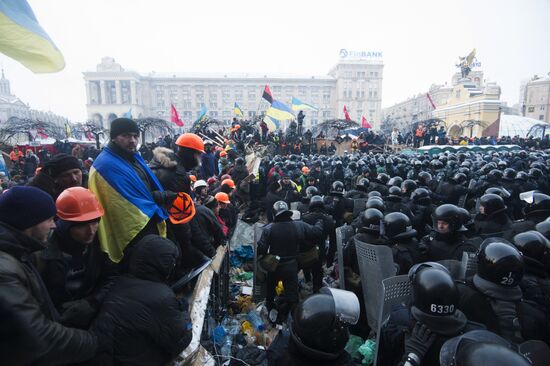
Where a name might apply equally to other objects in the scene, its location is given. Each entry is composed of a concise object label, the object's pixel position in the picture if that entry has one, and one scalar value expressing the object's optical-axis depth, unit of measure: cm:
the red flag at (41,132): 2413
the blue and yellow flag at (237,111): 2572
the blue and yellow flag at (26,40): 256
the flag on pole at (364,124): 2766
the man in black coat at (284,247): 493
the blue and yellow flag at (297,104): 2370
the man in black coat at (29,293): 148
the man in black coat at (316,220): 592
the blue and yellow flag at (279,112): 2072
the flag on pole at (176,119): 2434
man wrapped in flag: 268
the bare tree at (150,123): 2546
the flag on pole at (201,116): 2275
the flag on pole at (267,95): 2153
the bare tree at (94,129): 2176
